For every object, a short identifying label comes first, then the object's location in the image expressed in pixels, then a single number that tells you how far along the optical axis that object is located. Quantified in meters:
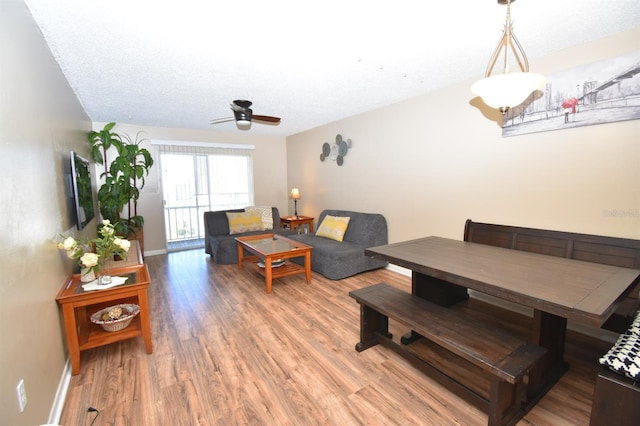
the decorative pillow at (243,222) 5.00
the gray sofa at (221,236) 4.62
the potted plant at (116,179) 3.72
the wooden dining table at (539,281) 1.35
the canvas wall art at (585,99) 2.13
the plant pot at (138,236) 4.46
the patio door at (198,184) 5.63
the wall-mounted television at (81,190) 2.39
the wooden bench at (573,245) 2.04
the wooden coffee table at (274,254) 3.46
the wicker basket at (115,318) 2.14
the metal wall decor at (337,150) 4.80
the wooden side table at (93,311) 1.93
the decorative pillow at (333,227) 4.38
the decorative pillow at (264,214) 5.29
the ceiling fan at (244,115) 3.22
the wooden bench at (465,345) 1.46
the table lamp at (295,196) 6.06
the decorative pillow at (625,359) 1.25
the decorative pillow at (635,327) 1.52
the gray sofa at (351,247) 3.79
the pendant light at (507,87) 1.53
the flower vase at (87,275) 2.17
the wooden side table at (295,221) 5.69
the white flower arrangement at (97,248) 1.96
